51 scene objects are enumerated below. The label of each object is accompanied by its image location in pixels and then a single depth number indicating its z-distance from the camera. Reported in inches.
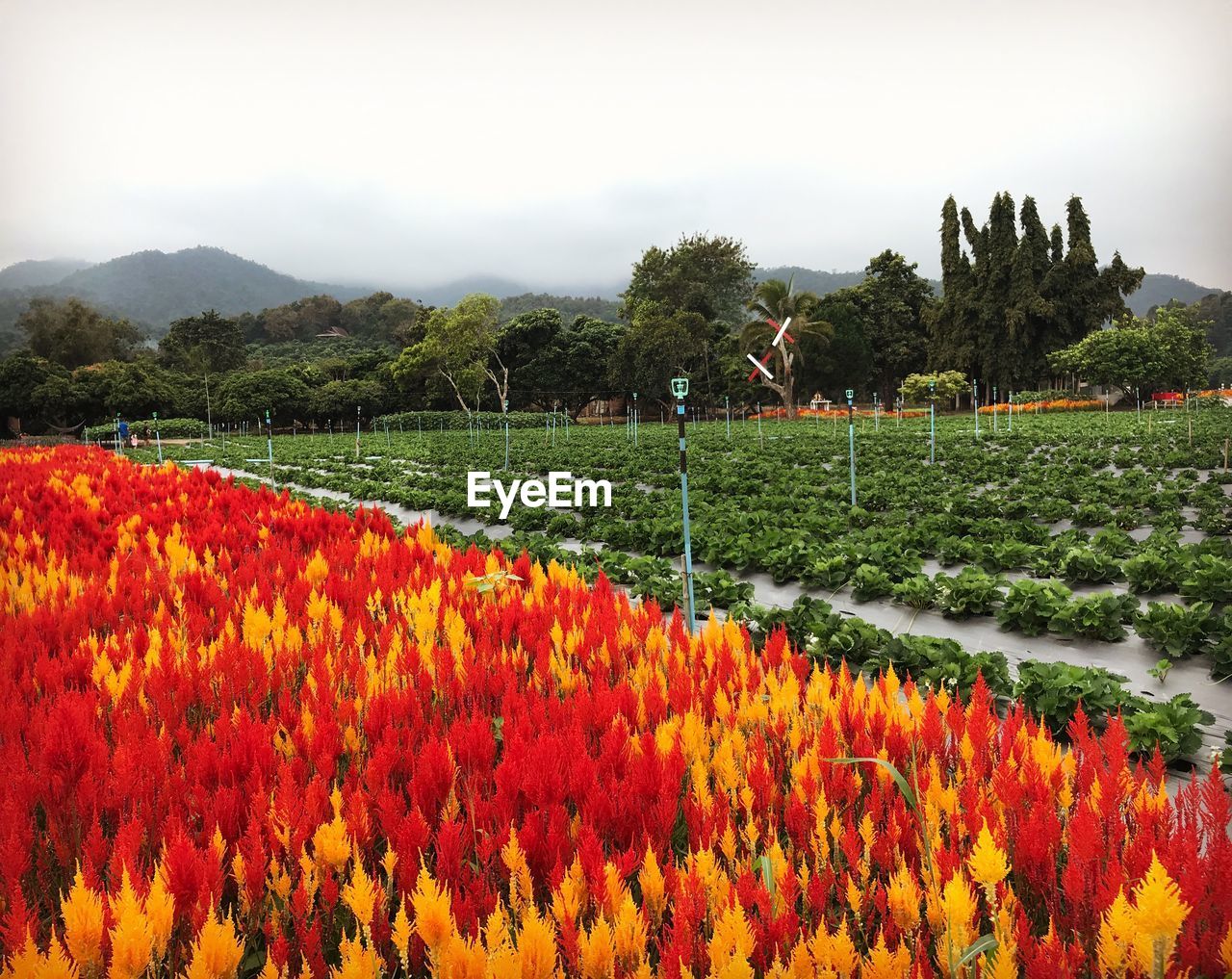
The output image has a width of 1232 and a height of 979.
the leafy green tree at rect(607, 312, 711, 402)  1911.9
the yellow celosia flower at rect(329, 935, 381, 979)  51.7
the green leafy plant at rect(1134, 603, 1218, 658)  176.9
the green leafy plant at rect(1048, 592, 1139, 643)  189.6
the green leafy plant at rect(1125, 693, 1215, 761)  123.3
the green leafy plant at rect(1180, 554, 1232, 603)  209.6
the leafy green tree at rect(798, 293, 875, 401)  1980.8
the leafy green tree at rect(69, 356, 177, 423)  1711.4
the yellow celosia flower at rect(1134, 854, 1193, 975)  51.6
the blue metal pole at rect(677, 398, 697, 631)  173.9
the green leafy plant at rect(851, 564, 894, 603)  238.7
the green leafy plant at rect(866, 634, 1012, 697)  146.3
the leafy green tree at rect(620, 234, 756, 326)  2271.2
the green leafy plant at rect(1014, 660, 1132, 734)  135.6
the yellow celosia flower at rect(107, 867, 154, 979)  52.7
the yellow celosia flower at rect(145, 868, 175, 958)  56.2
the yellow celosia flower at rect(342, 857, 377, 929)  58.1
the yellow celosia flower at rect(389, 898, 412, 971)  55.9
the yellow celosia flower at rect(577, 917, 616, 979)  54.2
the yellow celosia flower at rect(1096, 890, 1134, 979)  54.7
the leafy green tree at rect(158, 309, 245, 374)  2429.9
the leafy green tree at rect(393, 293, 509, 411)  1823.3
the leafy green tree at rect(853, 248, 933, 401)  2103.8
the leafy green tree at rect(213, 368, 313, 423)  1833.2
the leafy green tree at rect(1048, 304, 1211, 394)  1563.7
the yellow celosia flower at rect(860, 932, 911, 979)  53.5
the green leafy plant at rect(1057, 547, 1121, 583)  246.4
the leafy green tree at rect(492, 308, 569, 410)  2145.7
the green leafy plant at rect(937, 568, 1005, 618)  211.8
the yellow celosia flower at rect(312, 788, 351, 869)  66.1
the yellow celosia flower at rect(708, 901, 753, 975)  51.6
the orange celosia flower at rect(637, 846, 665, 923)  62.5
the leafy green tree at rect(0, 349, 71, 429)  1574.8
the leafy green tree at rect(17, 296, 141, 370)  2373.3
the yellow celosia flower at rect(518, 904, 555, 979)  52.6
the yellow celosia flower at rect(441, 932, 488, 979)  51.9
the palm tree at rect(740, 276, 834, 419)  1728.6
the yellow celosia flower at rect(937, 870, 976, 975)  56.8
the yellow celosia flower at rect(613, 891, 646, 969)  56.5
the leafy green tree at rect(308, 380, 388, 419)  1972.2
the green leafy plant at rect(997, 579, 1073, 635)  197.2
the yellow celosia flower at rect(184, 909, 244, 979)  52.7
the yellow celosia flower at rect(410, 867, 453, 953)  54.2
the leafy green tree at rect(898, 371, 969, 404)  1755.7
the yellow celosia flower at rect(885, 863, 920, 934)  61.4
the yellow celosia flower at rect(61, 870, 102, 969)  54.4
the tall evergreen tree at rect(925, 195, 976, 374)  1872.5
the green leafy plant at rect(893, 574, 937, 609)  222.7
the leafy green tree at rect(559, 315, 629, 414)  2130.9
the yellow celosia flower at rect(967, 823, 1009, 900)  61.4
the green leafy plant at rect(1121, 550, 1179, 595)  229.6
